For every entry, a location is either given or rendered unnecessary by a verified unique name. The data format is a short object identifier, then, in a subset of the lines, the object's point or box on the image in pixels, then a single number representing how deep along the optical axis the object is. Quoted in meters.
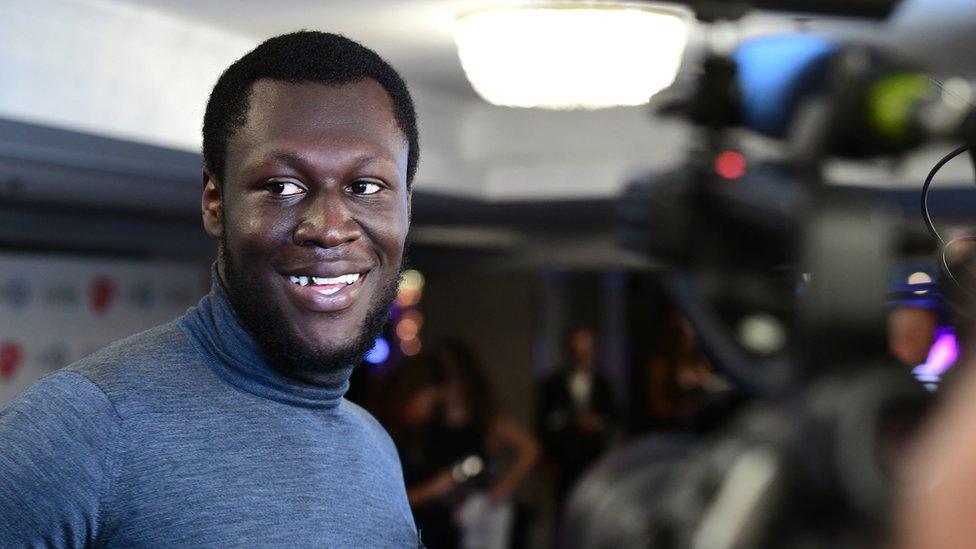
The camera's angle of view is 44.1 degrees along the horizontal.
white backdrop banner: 6.17
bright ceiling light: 3.34
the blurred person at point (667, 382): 7.40
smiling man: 1.01
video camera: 0.51
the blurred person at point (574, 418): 6.34
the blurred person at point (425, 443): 4.67
